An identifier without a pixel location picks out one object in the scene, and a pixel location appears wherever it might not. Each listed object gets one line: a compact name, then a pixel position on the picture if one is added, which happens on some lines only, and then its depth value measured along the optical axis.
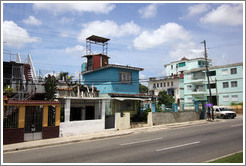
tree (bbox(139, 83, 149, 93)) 68.94
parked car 28.48
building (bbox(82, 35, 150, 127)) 21.62
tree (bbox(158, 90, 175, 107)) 48.16
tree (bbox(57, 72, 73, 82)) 39.47
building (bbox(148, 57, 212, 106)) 53.19
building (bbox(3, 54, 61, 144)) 13.67
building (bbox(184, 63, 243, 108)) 38.69
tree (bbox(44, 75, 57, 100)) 16.94
